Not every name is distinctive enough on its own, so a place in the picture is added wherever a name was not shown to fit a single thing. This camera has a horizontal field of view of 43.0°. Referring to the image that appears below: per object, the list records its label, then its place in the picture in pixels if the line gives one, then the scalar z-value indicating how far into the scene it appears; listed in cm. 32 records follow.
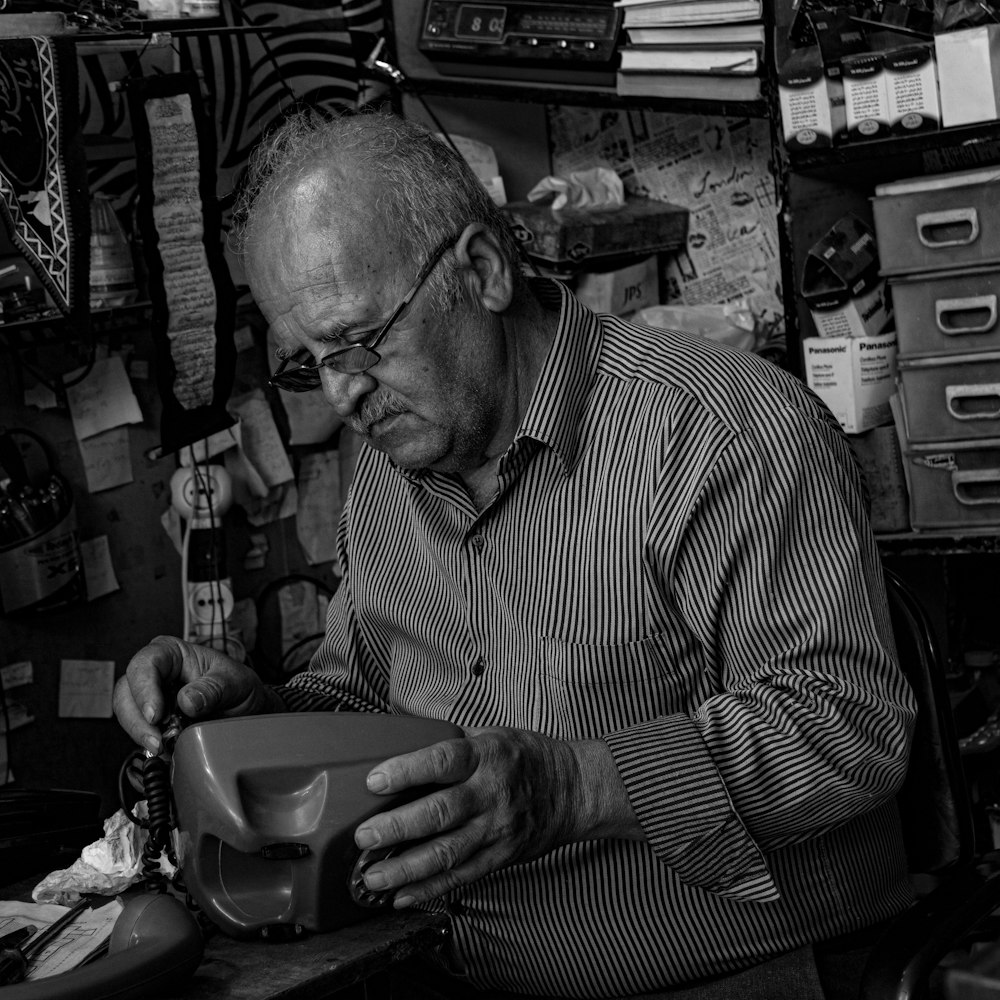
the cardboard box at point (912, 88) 210
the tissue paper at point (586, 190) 285
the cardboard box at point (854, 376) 233
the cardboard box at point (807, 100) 220
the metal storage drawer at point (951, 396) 219
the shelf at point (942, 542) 225
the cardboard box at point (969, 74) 204
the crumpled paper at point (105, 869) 132
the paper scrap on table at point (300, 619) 292
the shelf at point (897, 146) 210
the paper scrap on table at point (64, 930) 116
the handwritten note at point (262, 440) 279
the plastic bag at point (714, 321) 272
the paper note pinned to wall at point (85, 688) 253
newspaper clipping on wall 281
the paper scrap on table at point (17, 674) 241
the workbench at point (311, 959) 108
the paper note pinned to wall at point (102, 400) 248
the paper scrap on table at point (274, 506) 285
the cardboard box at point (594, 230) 269
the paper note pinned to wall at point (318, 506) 296
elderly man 129
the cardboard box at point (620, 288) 277
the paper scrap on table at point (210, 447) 262
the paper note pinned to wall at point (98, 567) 254
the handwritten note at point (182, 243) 222
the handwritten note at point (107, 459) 252
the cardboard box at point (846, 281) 231
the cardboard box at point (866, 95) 215
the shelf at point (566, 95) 238
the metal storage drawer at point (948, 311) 216
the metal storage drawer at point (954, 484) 222
